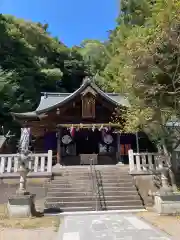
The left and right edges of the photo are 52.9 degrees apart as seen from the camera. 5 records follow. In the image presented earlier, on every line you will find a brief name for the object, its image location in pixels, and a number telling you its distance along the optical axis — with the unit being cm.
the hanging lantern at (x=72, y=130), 1099
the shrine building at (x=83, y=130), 1117
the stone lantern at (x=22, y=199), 628
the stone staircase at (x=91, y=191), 729
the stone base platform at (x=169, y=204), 645
